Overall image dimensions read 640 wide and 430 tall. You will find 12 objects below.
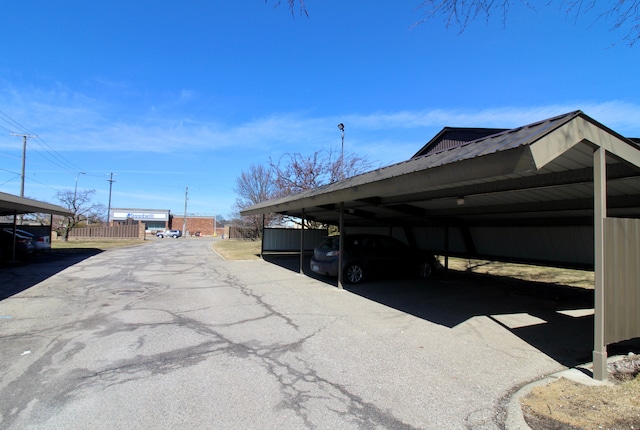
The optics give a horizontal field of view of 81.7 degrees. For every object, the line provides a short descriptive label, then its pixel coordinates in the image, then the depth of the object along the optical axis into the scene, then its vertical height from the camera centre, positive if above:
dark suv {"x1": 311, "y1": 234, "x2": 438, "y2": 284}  11.10 -0.76
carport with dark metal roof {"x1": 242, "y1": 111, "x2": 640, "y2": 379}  4.26 +0.82
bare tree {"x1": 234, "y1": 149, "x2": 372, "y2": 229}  28.45 +4.32
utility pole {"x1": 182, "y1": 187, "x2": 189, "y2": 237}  69.85 +2.12
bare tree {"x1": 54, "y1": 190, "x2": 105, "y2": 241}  35.62 +0.54
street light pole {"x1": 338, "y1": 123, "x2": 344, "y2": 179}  24.64 +5.46
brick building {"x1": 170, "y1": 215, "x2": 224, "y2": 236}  79.60 +0.75
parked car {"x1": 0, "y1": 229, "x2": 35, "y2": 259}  17.52 -1.02
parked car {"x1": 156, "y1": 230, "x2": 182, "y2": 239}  62.25 -1.07
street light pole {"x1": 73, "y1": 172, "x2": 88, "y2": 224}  38.56 +2.04
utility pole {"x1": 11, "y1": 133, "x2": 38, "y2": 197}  33.16 +6.00
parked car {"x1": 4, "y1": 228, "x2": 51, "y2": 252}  18.95 -0.95
